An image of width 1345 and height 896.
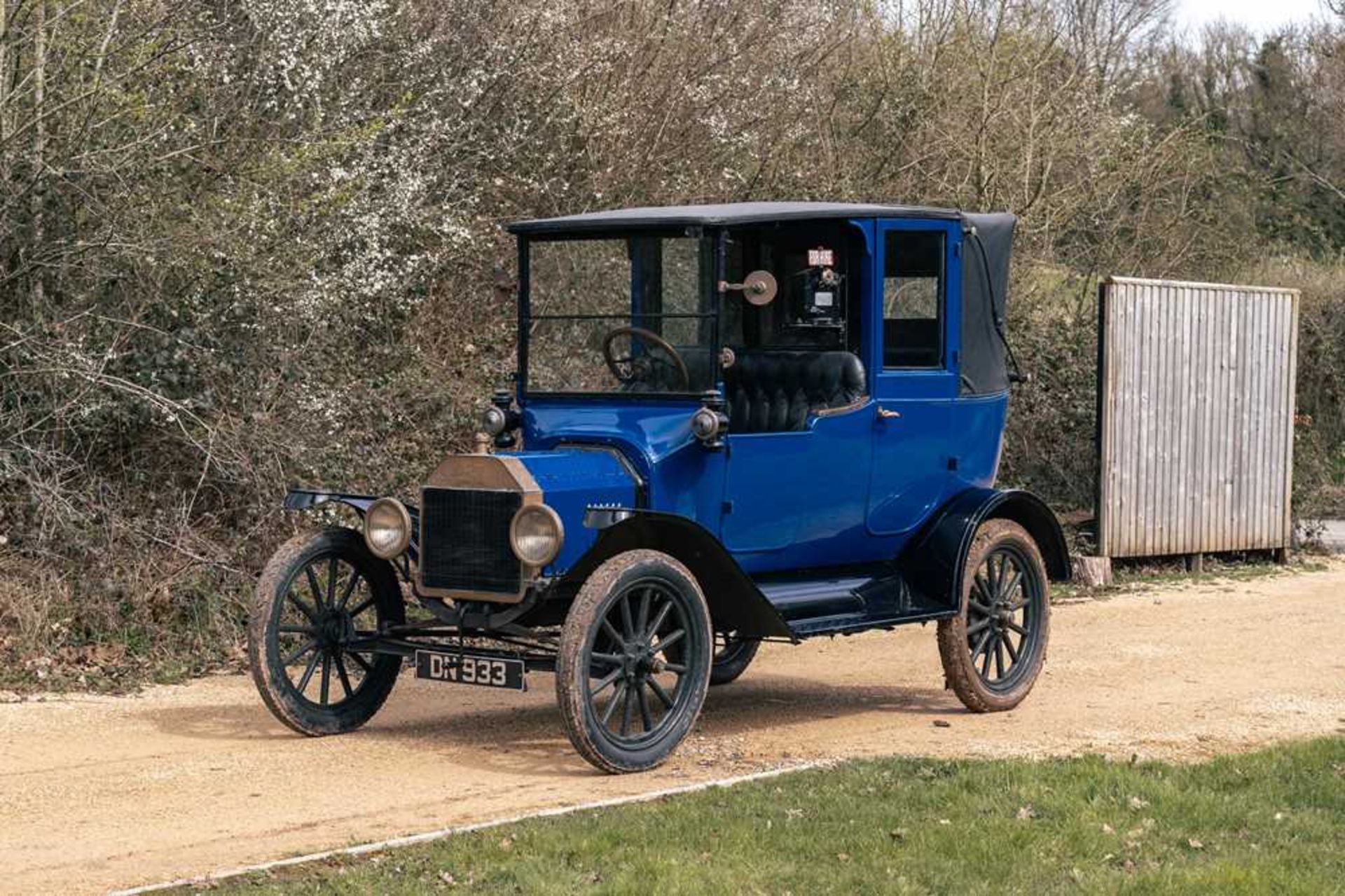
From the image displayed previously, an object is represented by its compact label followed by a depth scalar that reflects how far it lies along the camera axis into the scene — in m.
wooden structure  16.00
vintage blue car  8.69
